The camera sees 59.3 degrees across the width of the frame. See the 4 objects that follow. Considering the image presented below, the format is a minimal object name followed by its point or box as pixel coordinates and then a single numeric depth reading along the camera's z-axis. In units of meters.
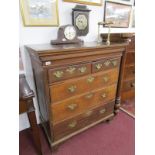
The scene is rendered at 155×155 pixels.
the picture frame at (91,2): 1.65
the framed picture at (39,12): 1.38
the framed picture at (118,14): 1.94
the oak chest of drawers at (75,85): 1.19
